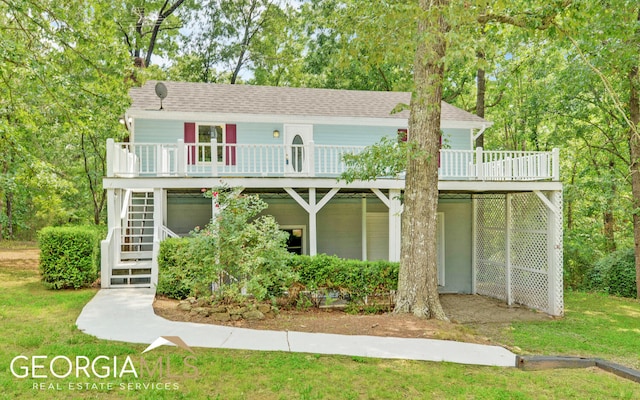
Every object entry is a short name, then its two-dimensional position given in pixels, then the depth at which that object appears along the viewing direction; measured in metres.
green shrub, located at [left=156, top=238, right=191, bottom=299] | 8.60
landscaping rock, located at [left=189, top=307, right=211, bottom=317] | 7.13
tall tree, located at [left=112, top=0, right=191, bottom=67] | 18.17
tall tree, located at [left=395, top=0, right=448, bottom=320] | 7.61
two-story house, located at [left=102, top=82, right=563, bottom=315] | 10.29
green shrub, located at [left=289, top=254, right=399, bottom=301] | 9.07
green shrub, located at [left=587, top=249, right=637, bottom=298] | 14.59
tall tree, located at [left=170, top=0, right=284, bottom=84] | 23.09
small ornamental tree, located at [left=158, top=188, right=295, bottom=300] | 7.44
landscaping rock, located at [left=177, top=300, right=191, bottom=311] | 7.42
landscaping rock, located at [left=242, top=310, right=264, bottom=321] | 7.09
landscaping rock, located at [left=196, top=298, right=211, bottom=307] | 7.50
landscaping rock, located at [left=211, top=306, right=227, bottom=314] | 7.19
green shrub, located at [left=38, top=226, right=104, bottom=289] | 9.20
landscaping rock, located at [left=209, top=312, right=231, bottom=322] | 6.95
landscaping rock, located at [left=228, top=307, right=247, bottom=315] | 7.09
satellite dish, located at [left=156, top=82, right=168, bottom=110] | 11.77
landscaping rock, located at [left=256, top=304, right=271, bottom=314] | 7.56
